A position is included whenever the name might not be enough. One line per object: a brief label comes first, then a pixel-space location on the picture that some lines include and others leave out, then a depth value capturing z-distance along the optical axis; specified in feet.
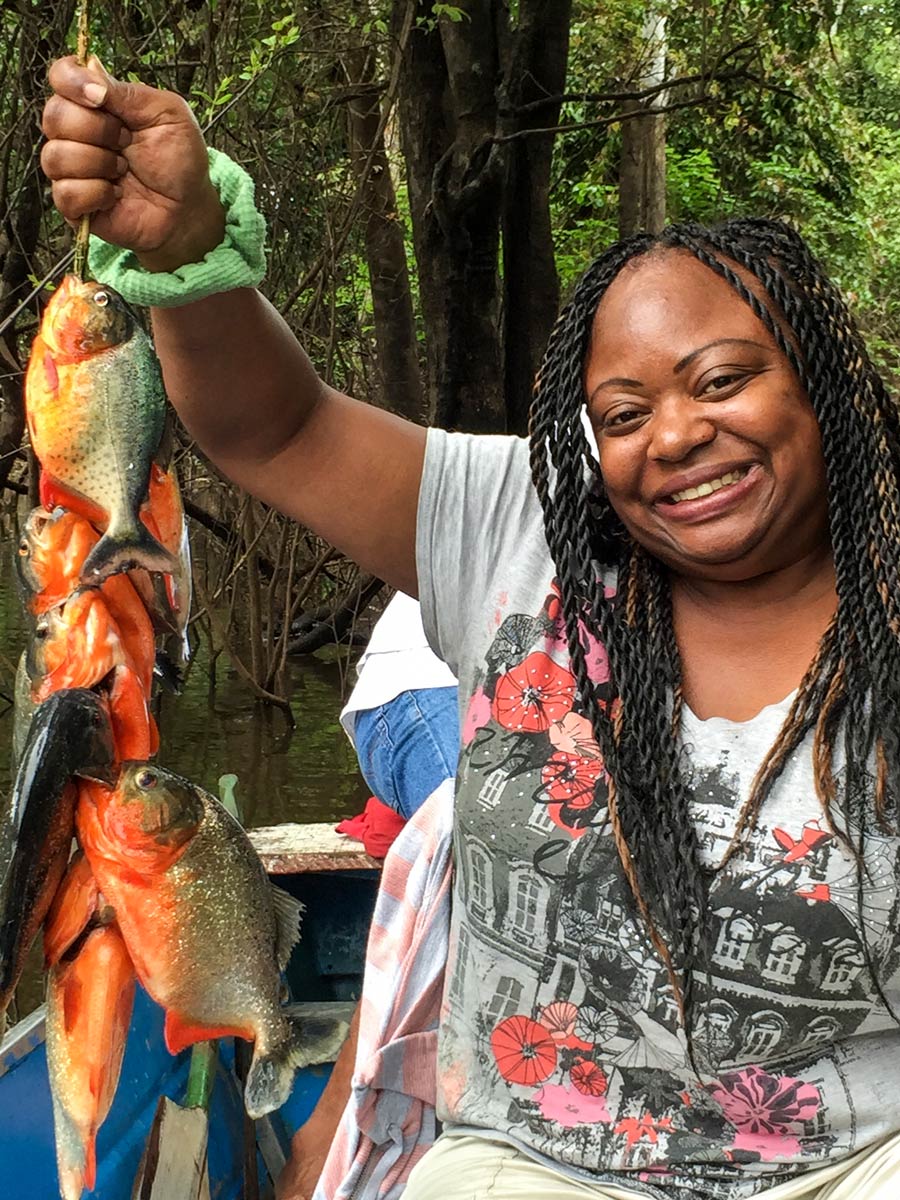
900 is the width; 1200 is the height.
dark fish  4.74
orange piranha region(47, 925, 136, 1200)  5.09
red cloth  10.50
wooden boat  8.86
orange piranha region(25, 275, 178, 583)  5.02
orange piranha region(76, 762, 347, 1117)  5.01
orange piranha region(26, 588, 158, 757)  5.05
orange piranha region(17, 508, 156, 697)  5.14
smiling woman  5.41
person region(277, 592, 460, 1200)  8.91
